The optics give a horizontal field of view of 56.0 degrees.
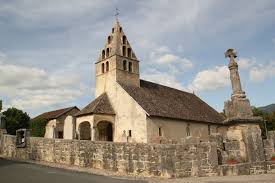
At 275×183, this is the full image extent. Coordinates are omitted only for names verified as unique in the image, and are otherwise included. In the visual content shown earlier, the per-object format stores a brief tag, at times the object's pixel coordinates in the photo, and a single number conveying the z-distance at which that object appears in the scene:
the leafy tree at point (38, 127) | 38.34
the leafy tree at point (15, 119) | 42.97
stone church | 24.97
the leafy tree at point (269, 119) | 53.84
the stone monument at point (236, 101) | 11.85
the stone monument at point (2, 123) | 23.77
